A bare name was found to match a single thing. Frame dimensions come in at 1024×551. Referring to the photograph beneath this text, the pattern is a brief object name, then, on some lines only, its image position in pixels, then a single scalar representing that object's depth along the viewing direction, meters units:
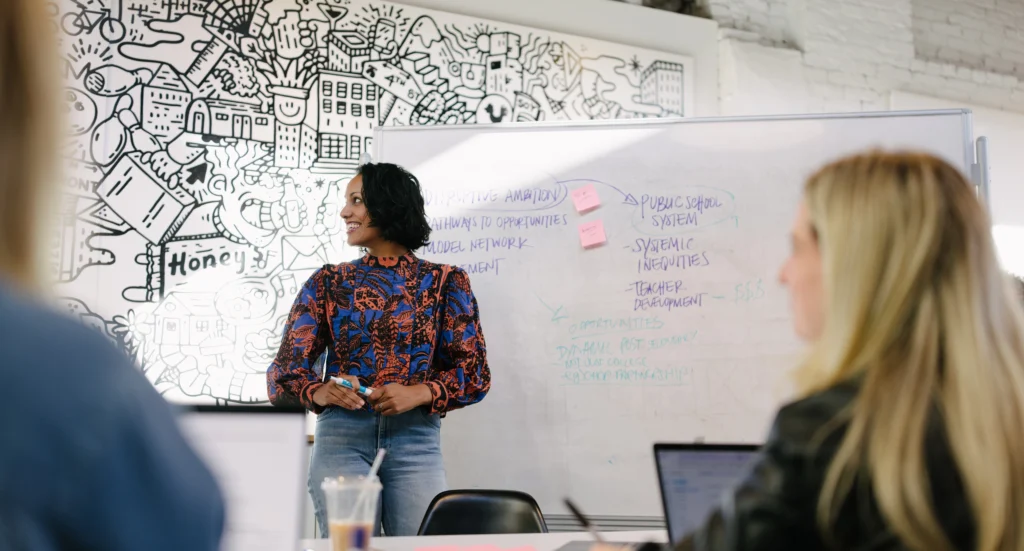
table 1.56
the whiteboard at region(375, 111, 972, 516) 2.92
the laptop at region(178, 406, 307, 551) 1.13
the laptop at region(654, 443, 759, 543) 1.30
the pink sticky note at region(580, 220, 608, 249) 3.02
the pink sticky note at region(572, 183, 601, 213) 3.05
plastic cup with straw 1.22
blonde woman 0.84
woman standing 2.45
